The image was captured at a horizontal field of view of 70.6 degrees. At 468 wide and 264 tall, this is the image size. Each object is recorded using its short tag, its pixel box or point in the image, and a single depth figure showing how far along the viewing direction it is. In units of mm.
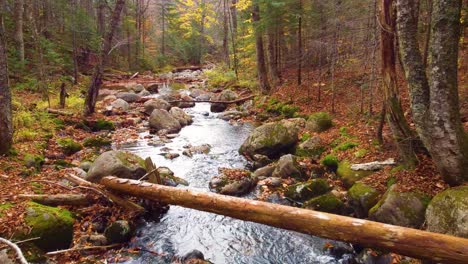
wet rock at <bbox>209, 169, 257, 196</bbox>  8391
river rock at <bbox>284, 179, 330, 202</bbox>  7863
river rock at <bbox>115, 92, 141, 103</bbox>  20750
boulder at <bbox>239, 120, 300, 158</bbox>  11055
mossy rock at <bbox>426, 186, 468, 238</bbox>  4605
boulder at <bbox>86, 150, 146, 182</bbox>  7422
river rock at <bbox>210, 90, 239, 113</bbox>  20219
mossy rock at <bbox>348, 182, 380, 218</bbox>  6629
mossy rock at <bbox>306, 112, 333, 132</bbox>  12000
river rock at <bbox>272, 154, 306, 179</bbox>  9195
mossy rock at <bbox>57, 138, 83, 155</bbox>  10146
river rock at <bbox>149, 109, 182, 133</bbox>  14927
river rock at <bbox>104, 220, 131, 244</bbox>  5859
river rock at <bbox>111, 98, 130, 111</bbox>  17769
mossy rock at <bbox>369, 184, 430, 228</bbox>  5604
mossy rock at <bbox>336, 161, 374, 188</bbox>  7861
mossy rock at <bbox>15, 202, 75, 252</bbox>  5094
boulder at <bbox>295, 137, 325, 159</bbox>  10523
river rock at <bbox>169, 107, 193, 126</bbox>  16500
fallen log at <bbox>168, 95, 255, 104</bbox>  20072
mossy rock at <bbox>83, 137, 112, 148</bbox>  11445
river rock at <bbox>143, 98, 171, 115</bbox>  17797
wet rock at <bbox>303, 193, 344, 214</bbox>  7001
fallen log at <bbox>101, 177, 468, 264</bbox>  3785
